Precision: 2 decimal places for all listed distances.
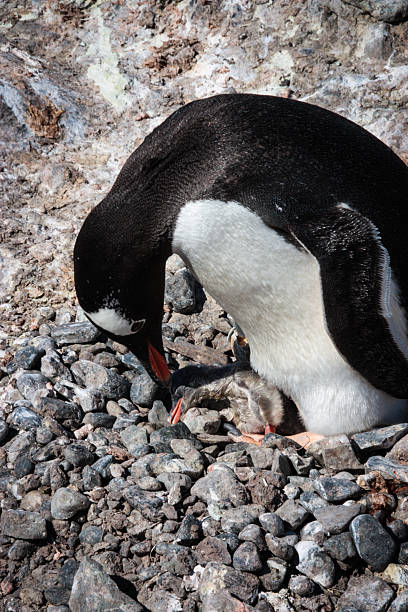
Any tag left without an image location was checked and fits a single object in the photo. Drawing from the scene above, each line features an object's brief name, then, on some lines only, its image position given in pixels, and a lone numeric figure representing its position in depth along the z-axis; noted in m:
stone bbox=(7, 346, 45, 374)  5.84
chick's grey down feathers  5.39
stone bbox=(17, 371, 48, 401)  5.54
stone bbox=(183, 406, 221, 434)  5.30
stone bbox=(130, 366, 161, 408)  5.72
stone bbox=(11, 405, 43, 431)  5.18
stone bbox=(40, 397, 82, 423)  5.29
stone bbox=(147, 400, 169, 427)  5.45
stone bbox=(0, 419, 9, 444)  5.12
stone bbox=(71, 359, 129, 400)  5.71
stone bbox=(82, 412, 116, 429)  5.33
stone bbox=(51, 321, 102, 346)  6.09
